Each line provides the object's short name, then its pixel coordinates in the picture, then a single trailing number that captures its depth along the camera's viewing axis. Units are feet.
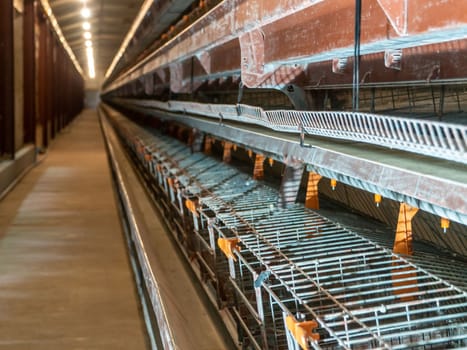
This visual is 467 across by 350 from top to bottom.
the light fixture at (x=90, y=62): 80.81
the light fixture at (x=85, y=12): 40.59
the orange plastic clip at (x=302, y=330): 4.00
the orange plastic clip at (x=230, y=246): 6.34
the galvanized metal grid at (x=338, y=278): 4.61
